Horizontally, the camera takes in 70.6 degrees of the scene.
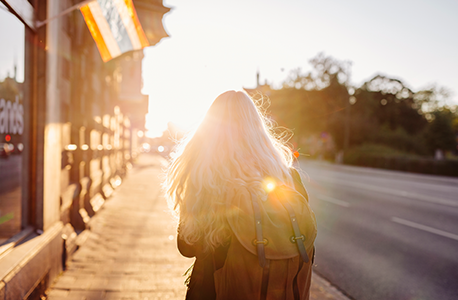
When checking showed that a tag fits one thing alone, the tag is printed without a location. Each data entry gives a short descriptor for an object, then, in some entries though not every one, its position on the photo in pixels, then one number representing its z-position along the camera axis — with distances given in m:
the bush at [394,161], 23.33
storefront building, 3.15
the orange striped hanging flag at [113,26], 3.87
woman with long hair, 1.40
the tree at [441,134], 42.69
